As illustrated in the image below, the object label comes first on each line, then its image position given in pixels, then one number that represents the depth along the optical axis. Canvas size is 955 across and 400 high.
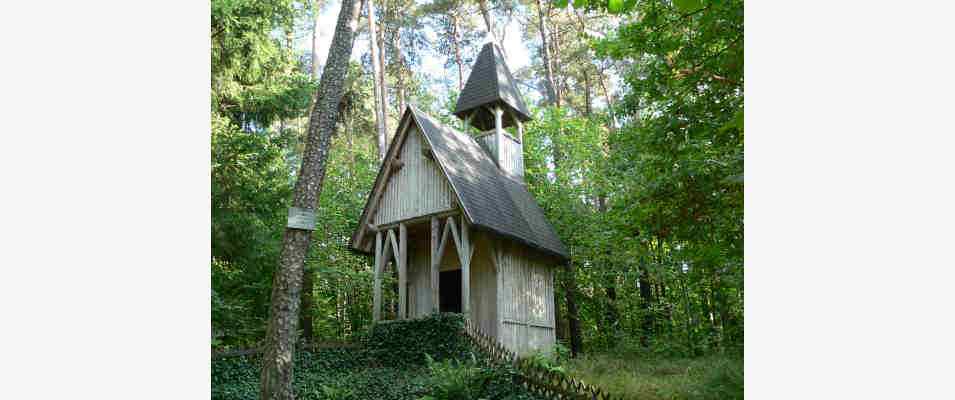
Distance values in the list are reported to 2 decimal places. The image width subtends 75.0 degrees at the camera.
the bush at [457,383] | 9.32
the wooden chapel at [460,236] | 14.10
